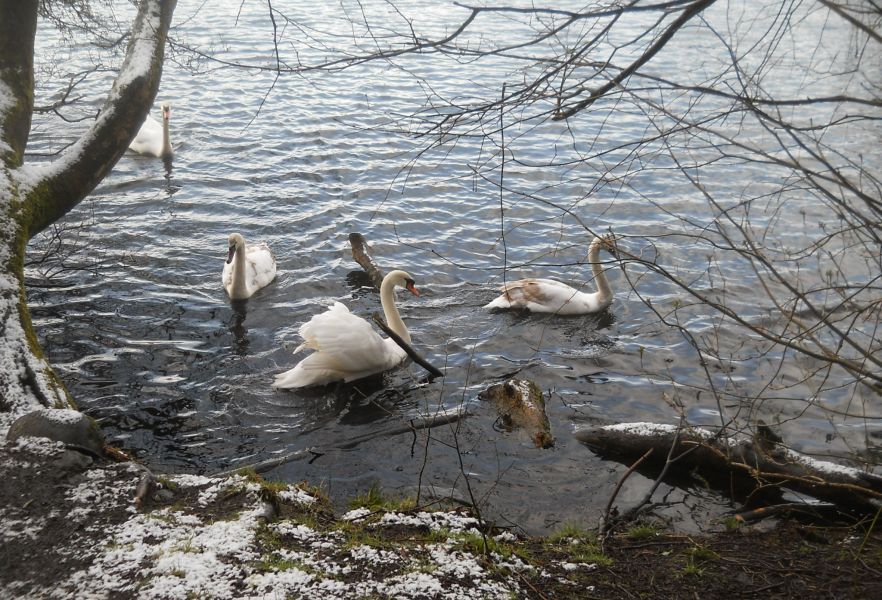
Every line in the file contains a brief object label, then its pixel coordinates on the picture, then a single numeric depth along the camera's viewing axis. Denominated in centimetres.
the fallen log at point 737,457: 491
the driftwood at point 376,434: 548
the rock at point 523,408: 622
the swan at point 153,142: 1210
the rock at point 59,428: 434
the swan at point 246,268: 811
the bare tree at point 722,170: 327
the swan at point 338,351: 692
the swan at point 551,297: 860
